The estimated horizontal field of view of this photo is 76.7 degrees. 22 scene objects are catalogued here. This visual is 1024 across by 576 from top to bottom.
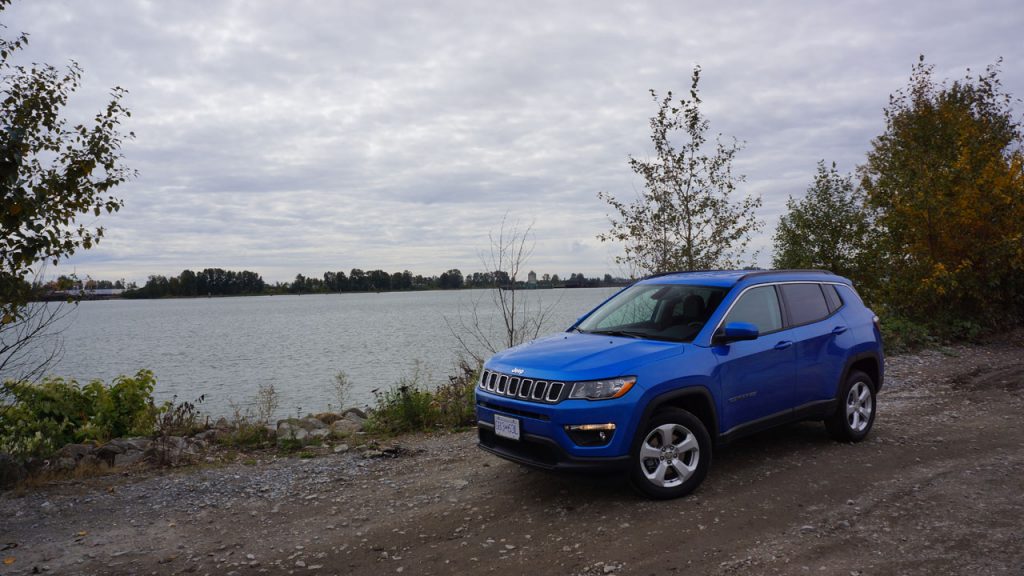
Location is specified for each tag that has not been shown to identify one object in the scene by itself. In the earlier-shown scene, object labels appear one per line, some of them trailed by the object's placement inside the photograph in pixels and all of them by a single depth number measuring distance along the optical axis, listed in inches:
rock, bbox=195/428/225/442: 354.4
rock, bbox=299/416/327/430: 407.5
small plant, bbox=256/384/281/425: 384.9
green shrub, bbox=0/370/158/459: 299.9
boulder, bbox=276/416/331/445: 324.0
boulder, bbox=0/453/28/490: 243.1
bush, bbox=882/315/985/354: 531.2
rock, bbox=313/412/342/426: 468.6
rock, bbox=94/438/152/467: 295.0
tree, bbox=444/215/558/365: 449.7
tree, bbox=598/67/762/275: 488.7
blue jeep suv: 186.5
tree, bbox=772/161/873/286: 635.5
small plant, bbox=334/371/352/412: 605.9
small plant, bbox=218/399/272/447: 327.0
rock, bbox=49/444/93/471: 270.2
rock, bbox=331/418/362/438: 345.1
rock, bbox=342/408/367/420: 494.6
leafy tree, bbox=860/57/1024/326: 534.3
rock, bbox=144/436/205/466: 283.6
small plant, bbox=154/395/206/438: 348.3
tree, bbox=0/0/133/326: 226.4
